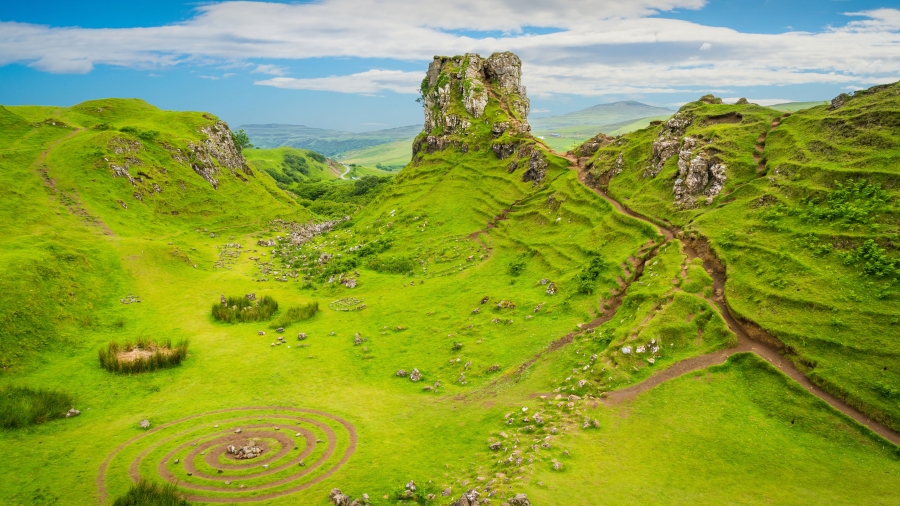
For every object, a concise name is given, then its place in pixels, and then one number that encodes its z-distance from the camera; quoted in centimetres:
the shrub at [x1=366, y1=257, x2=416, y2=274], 8075
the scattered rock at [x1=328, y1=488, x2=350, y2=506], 3047
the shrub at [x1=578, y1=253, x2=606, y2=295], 5497
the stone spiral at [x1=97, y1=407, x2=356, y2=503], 3334
